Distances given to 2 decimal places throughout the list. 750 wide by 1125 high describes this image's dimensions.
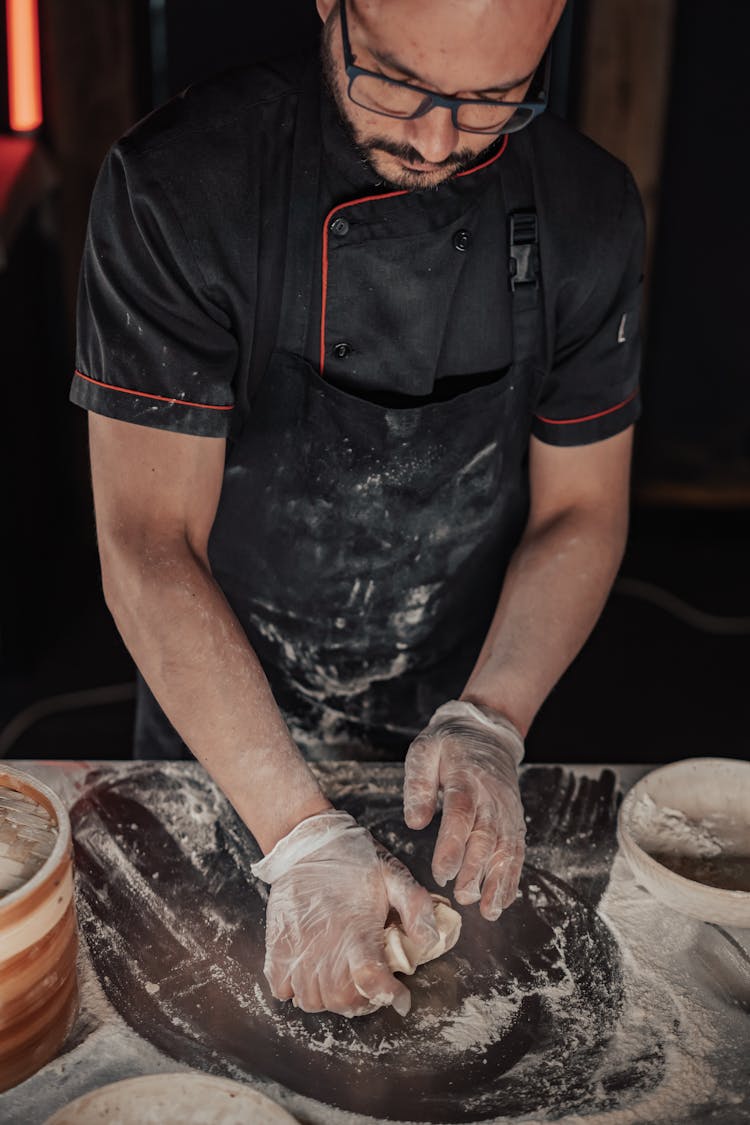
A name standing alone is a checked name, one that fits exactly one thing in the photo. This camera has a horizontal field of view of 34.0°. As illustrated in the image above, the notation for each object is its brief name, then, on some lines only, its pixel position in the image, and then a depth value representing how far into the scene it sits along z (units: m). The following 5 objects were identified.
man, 1.59
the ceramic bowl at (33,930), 1.31
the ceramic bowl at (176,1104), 1.32
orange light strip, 3.90
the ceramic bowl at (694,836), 1.64
